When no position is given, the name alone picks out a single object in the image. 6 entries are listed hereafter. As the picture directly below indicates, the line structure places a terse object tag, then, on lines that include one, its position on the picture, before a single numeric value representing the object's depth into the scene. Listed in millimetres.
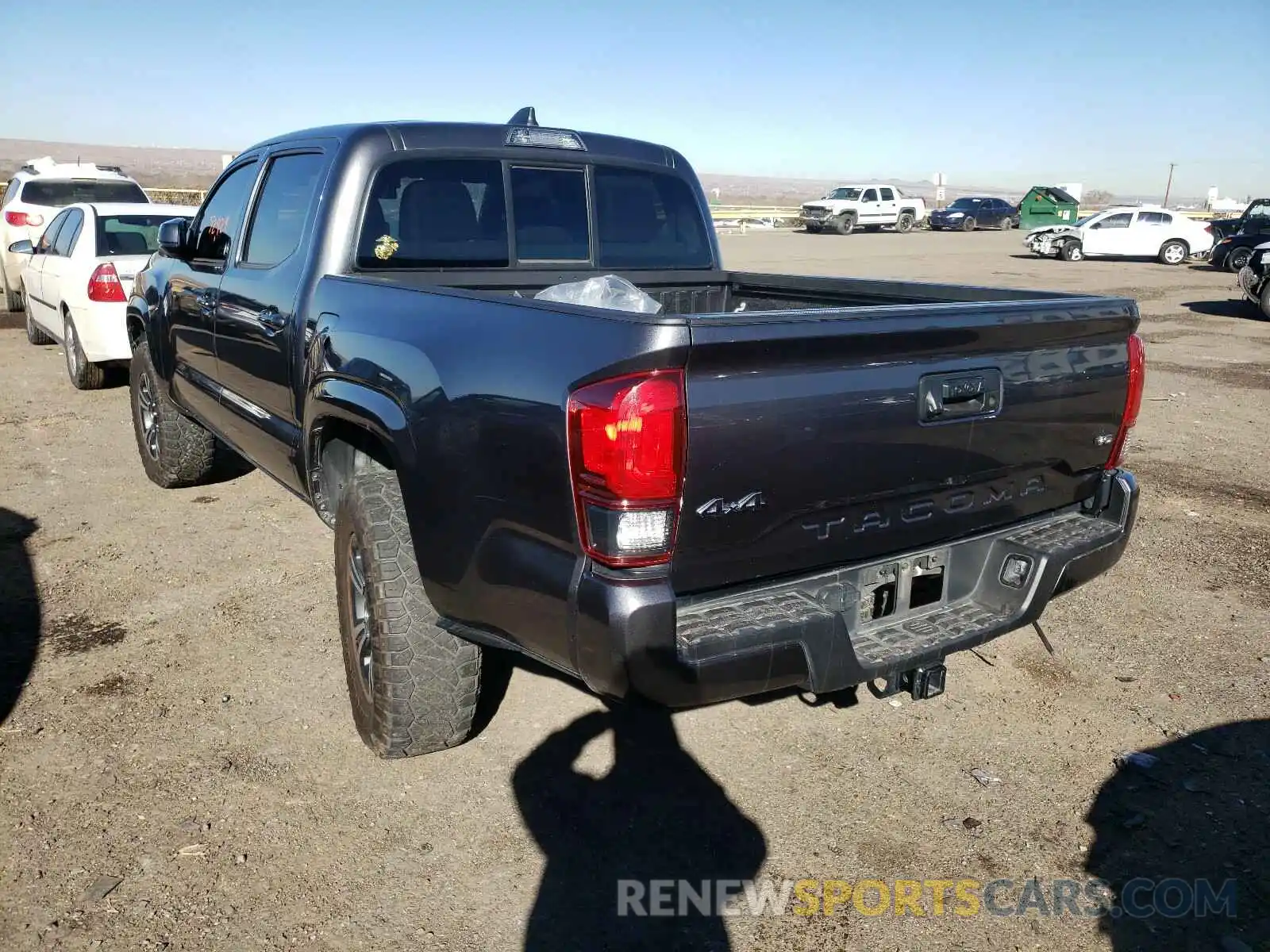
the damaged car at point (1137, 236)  27797
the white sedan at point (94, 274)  8242
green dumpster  40531
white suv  13398
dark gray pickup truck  2258
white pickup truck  40438
